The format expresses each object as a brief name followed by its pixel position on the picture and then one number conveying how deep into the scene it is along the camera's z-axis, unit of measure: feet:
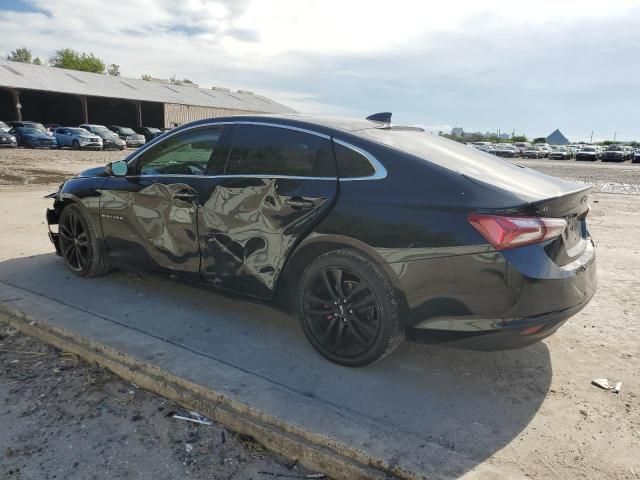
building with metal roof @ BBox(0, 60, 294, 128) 129.49
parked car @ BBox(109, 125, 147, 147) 115.03
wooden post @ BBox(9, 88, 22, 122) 119.96
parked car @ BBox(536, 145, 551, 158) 178.19
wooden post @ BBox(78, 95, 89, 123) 132.39
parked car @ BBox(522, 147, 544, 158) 176.92
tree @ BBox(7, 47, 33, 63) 278.46
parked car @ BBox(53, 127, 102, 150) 95.61
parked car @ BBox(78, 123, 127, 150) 102.12
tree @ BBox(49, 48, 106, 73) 258.98
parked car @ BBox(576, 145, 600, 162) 165.48
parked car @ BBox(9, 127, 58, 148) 91.50
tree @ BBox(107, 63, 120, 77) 292.34
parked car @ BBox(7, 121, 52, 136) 96.36
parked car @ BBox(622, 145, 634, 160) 162.52
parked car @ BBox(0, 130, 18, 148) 85.84
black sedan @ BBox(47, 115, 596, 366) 9.11
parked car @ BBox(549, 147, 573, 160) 171.94
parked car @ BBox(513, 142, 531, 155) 179.52
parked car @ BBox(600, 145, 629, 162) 153.48
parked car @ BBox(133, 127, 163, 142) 126.00
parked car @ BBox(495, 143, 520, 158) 168.37
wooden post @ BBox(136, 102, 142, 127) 143.64
